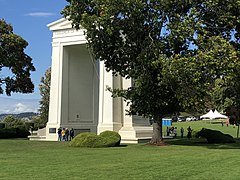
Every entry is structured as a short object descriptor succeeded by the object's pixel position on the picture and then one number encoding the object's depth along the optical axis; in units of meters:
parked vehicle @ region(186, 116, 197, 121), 100.04
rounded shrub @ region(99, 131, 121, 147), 24.04
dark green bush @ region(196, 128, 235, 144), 28.91
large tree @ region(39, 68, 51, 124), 62.98
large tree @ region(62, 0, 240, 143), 20.00
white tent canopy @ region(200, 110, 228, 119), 69.43
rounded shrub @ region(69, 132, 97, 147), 23.66
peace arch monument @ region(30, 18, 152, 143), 32.44
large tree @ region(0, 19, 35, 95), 37.09
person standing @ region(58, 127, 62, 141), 33.12
